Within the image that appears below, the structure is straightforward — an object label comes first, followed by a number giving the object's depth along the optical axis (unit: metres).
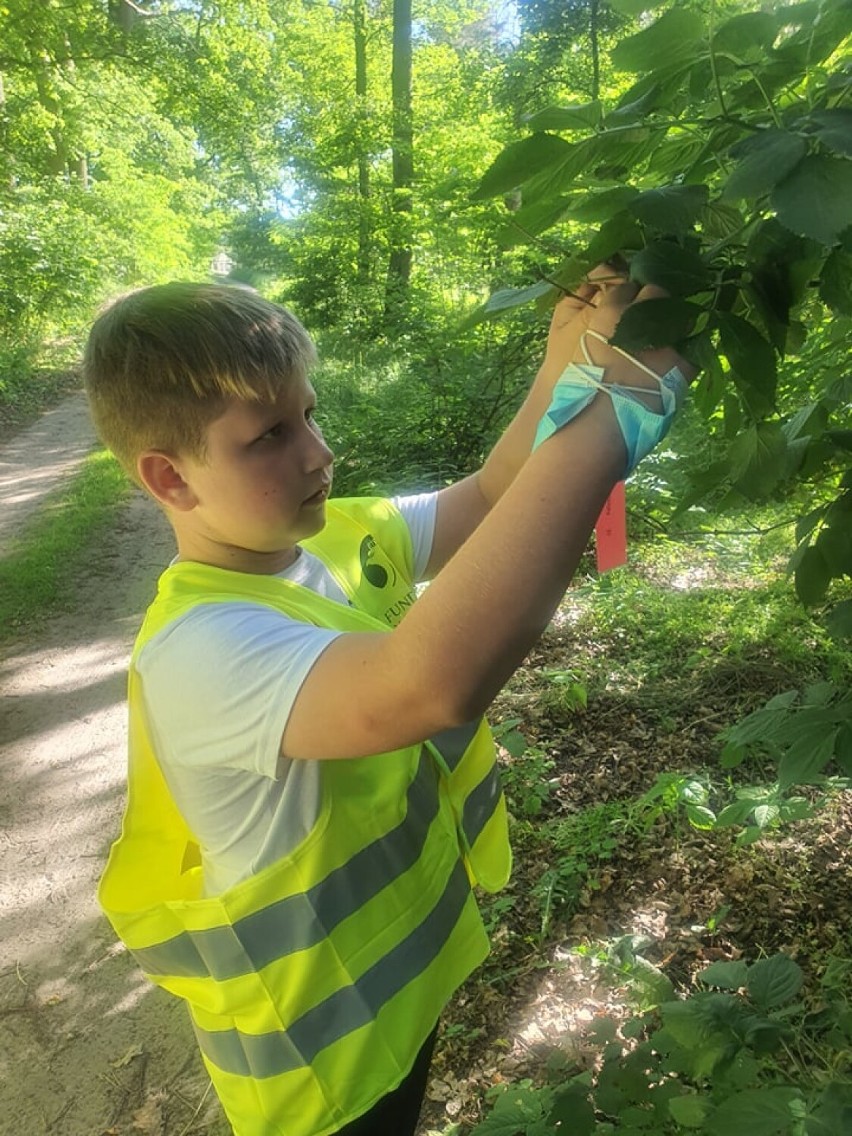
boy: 0.83
